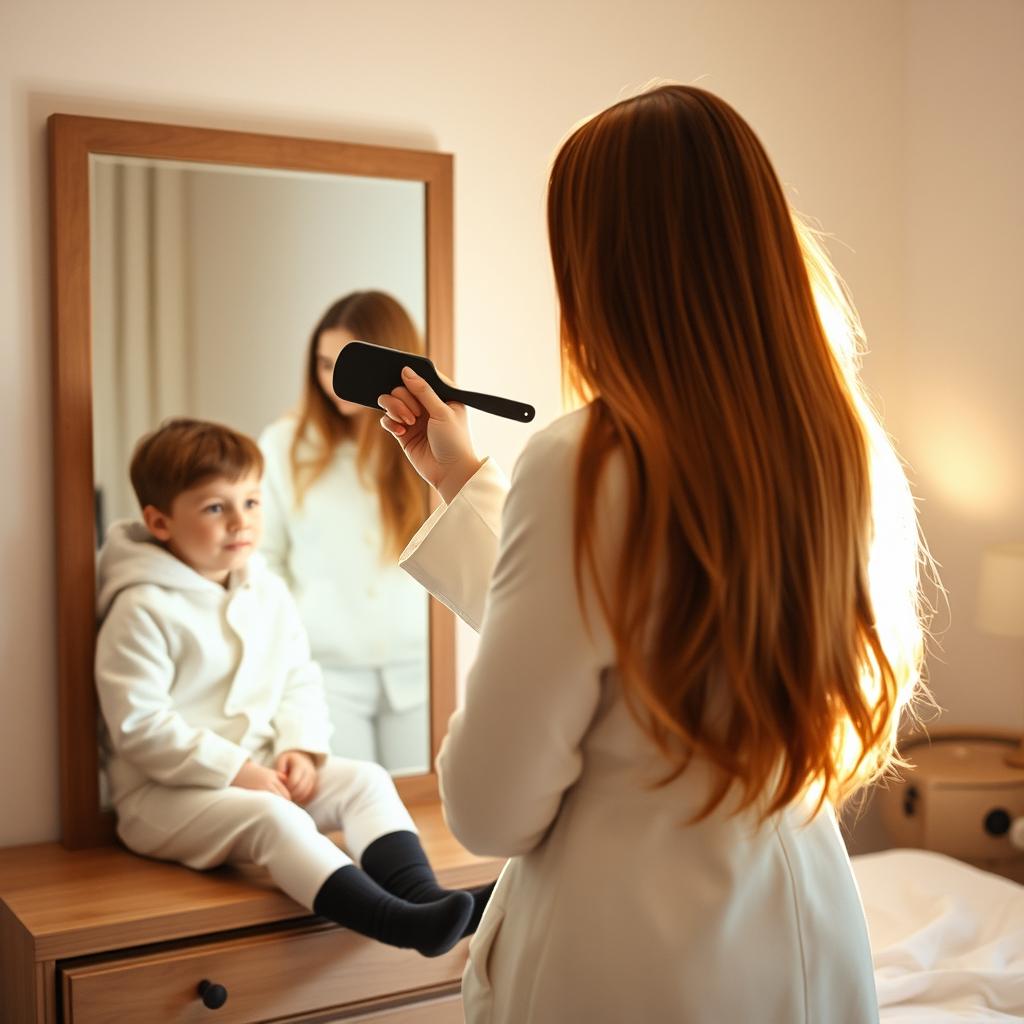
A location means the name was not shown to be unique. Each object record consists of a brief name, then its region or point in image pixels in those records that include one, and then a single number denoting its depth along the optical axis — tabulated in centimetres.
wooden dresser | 168
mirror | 200
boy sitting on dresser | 188
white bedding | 170
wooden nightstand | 245
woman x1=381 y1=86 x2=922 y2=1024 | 89
